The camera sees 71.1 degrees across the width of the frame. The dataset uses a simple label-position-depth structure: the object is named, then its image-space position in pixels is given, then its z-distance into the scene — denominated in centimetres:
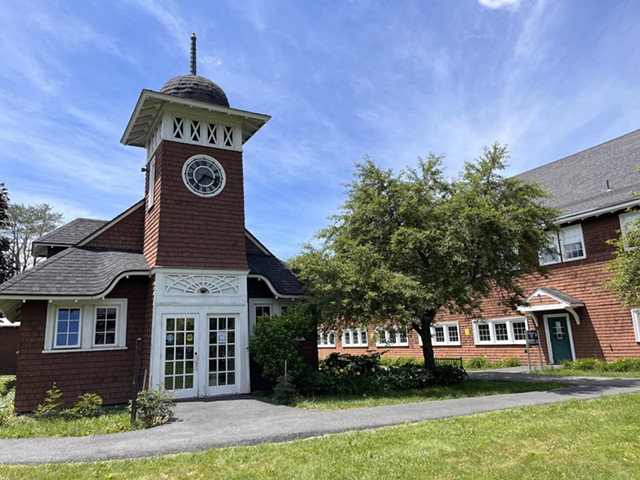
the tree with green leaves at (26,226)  4282
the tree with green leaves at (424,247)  1295
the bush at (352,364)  1515
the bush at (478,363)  2147
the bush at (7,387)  1586
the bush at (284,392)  1133
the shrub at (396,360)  2402
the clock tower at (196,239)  1236
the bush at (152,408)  879
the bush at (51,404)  1060
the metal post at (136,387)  855
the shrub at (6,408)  1016
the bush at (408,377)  1323
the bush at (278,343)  1228
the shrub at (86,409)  1026
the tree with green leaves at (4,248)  2479
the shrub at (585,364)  1664
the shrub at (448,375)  1407
